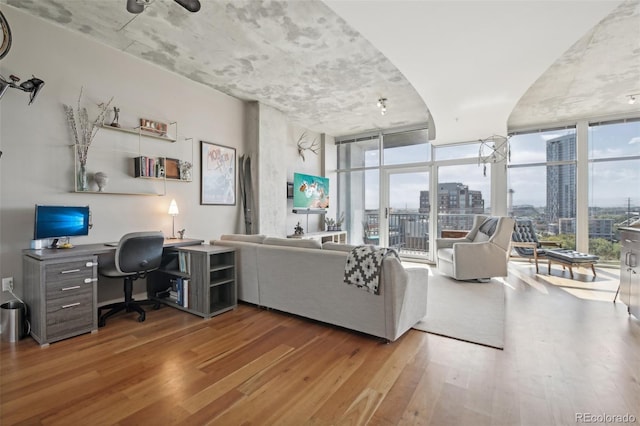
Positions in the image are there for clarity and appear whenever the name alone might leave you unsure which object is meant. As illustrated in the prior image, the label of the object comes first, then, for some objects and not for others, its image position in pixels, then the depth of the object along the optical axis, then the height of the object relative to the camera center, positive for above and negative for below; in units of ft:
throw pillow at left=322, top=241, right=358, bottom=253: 8.45 -1.04
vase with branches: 9.62 +2.76
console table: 19.07 -1.61
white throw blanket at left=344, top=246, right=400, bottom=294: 7.58 -1.46
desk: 7.57 -2.15
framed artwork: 13.88 +1.94
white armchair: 14.01 -2.11
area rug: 8.29 -3.44
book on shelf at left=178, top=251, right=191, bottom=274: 10.23 -1.76
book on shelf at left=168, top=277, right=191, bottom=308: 10.20 -2.86
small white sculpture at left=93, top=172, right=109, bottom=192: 9.97 +1.16
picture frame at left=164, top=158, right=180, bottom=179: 12.22 +1.90
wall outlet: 8.38 -2.07
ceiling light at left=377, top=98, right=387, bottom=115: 15.34 +5.91
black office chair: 8.86 -1.59
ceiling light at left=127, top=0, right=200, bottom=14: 5.85 +4.34
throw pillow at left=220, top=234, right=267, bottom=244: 10.80 -0.99
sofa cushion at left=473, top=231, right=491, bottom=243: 14.99 -1.32
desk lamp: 11.93 +0.19
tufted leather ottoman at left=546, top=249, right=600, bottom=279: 13.85 -2.25
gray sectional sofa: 7.63 -2.27
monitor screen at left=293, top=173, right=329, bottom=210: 19.07 +1.46
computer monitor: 8.35 -0.27
